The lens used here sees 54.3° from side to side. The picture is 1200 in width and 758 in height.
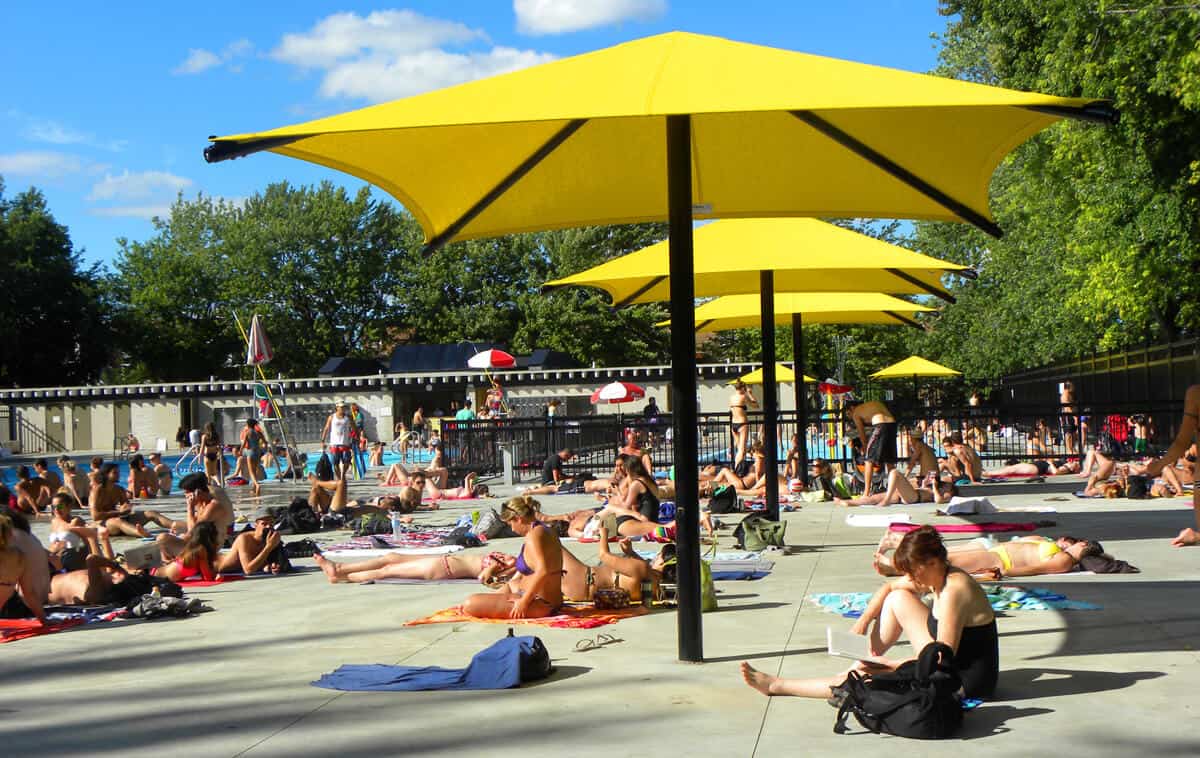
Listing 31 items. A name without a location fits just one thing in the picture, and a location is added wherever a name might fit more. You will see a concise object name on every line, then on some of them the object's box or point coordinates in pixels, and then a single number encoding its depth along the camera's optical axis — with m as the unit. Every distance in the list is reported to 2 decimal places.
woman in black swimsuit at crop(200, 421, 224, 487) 25.03
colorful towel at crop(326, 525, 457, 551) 13.78
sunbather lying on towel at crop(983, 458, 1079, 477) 19.89
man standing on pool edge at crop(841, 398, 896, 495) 17.59
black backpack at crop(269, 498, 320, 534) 15.55
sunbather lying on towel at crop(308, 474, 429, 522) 16.72
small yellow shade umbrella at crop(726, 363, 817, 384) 28.18
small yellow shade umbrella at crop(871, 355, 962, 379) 32.88
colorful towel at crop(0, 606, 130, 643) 8.67
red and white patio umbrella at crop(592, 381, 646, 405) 36.78
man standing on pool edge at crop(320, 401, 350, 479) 24.59
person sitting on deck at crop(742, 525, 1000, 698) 5.80
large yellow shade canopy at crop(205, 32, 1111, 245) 5.83
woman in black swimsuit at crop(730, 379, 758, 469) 19.30
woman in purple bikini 8.44
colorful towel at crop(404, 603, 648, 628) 8.27
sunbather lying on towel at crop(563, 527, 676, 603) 8.89
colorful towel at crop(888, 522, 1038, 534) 12.89
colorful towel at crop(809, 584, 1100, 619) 8.37
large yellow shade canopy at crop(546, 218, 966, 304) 12.56
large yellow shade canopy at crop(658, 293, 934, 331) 17.45
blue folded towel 6.40
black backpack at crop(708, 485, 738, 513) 15.98
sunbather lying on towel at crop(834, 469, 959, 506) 16.31
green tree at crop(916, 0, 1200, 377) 22.39
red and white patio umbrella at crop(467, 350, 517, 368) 33.73
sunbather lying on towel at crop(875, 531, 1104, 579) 9.62
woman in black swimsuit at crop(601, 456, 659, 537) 13.74
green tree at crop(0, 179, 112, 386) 64.12
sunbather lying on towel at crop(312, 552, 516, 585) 10.82
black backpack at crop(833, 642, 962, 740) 5.24
